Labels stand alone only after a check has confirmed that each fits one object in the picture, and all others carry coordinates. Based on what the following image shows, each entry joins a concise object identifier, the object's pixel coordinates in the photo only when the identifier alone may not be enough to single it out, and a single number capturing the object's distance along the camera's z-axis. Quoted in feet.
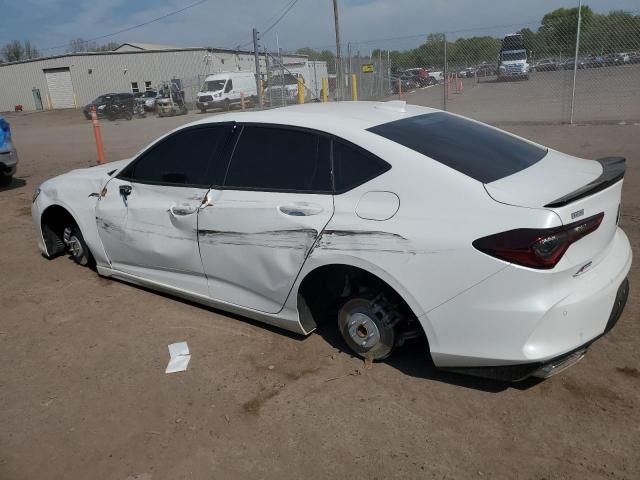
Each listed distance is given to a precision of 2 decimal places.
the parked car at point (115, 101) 103.76
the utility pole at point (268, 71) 65.66
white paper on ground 11.71
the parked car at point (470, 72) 59.65
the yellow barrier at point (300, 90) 60.39
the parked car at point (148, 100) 108.99
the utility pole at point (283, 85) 67.33
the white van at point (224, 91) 101.71
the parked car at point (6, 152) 30.83
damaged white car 8.69
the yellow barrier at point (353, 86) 62.34
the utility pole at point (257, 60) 60.90
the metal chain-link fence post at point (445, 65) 44.49
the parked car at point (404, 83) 87.61
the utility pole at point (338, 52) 55.31
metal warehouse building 159.02
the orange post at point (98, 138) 34.18
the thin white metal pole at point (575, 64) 39.86
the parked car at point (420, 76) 88.72
